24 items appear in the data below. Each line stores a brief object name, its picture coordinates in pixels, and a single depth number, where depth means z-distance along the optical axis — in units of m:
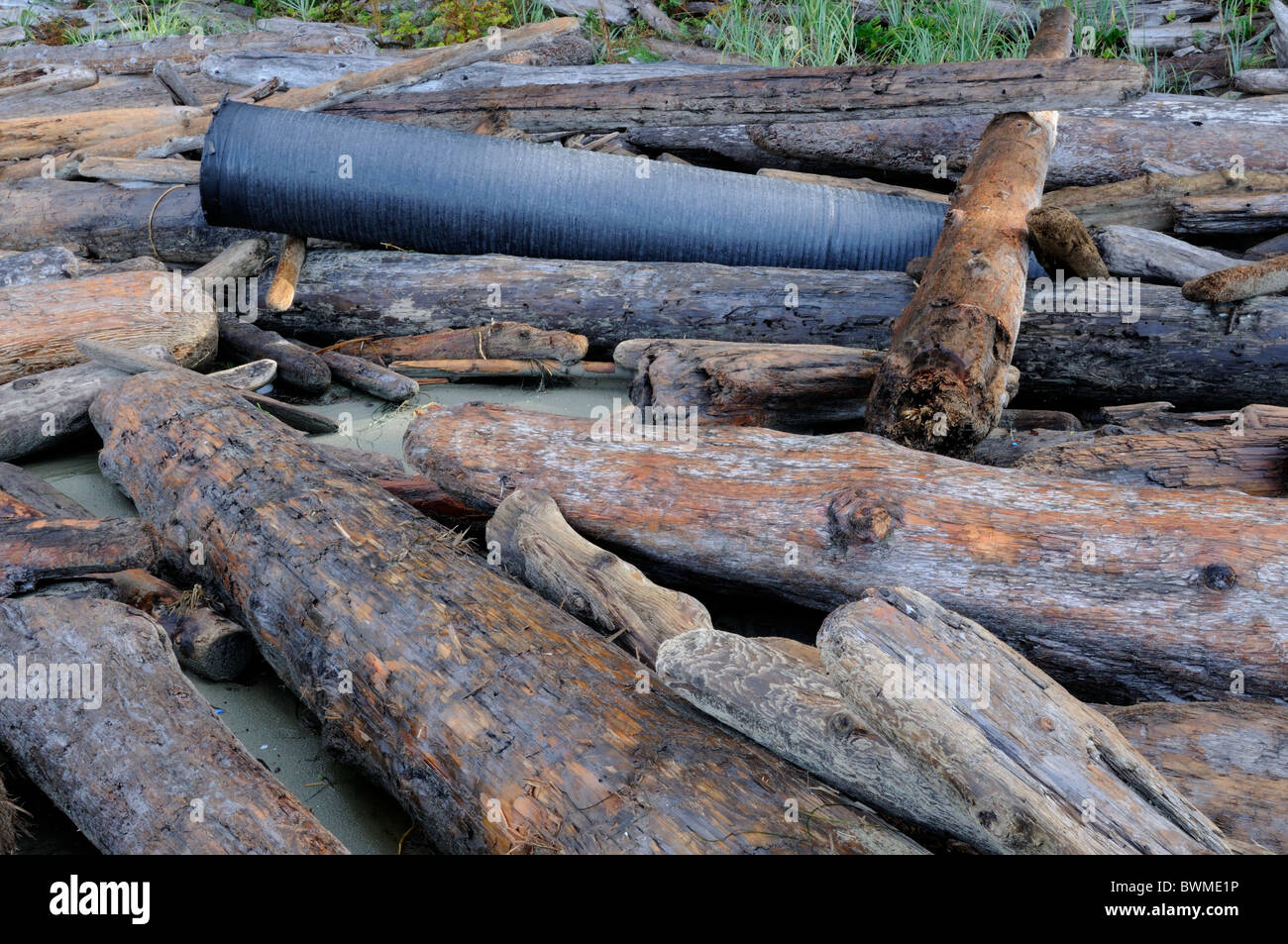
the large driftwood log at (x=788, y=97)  6.41
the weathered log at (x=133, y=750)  2.29
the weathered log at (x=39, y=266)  5.55
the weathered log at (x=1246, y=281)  4.43
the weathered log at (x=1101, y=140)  5.99
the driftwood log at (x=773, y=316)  4.50
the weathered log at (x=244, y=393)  4.55
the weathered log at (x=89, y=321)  4.84
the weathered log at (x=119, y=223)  6.16
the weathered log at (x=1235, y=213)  5.41
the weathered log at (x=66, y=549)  3.18
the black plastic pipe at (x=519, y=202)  5.54
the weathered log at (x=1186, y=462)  3.46
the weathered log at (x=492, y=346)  5.22
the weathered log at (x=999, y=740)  1.94
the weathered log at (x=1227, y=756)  2.36
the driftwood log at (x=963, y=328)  3.52
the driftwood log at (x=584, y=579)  2.85
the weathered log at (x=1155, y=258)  5.04
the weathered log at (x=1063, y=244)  4.43
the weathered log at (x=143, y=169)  6.42
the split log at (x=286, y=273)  5.55
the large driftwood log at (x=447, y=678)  2.20
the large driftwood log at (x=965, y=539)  2.78
